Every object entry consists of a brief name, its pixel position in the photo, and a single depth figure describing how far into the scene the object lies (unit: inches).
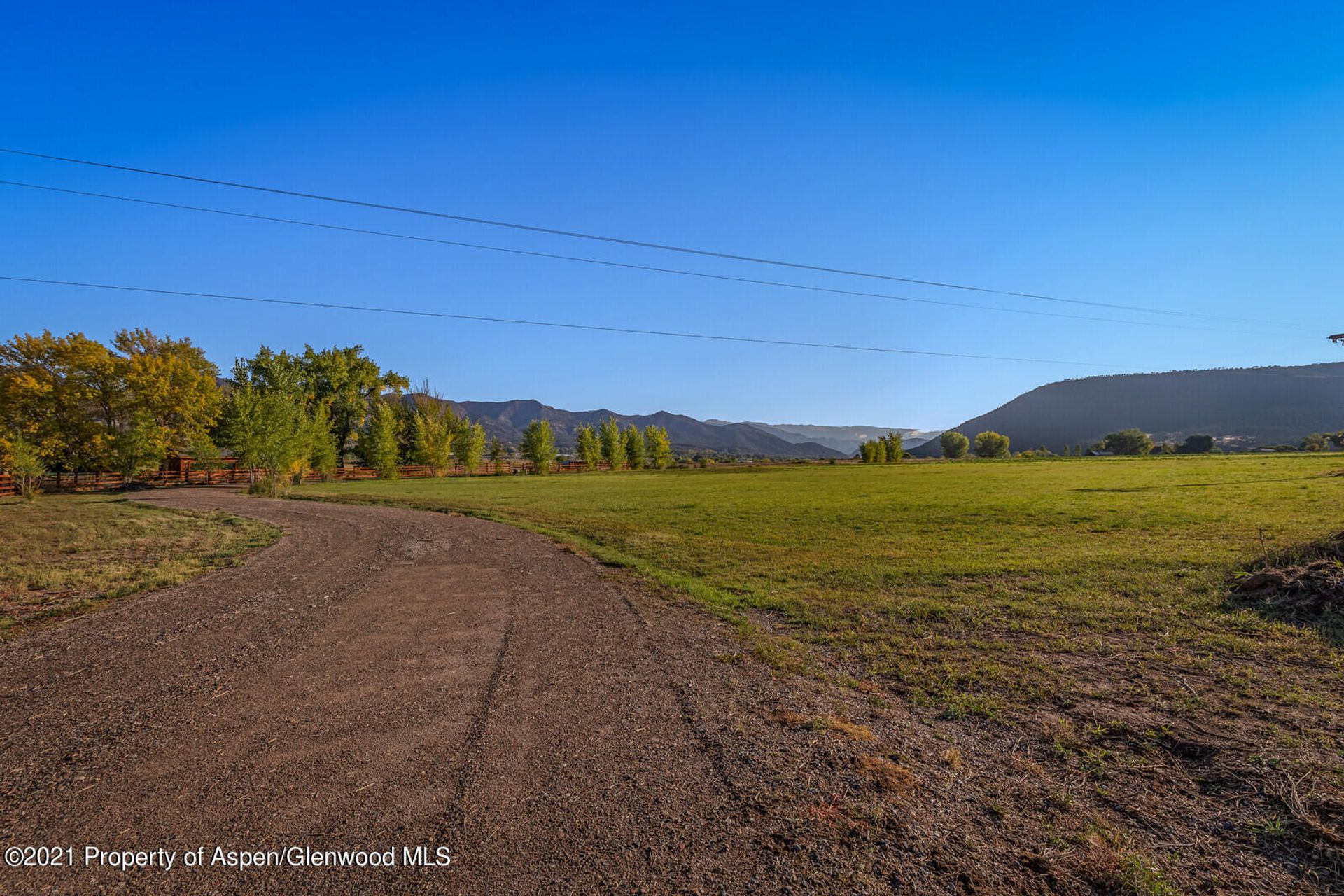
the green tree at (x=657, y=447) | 3880.4
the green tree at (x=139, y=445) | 1611.7
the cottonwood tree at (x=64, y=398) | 1537.9
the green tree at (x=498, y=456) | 3129.9
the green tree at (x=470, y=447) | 2935.5
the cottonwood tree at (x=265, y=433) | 1407.5
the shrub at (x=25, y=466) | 1139.3
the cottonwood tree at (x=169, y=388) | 1722.4
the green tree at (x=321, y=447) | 1994.3
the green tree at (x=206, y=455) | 1780.3
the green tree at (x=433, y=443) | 2815.0
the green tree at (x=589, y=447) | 3459.6
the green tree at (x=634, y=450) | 3804.1
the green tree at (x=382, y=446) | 2481.5
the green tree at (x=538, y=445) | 2962.6
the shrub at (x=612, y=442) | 3565.5
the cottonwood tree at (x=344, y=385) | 2640.3
